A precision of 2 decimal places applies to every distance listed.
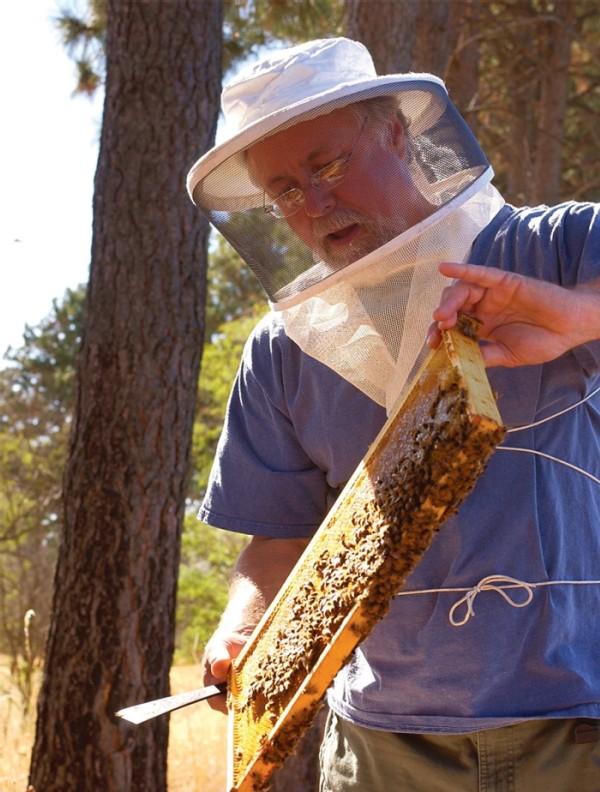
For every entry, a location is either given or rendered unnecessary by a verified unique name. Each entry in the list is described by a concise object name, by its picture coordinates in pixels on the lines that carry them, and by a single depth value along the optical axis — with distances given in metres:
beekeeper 1.94
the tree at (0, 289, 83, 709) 11.12
